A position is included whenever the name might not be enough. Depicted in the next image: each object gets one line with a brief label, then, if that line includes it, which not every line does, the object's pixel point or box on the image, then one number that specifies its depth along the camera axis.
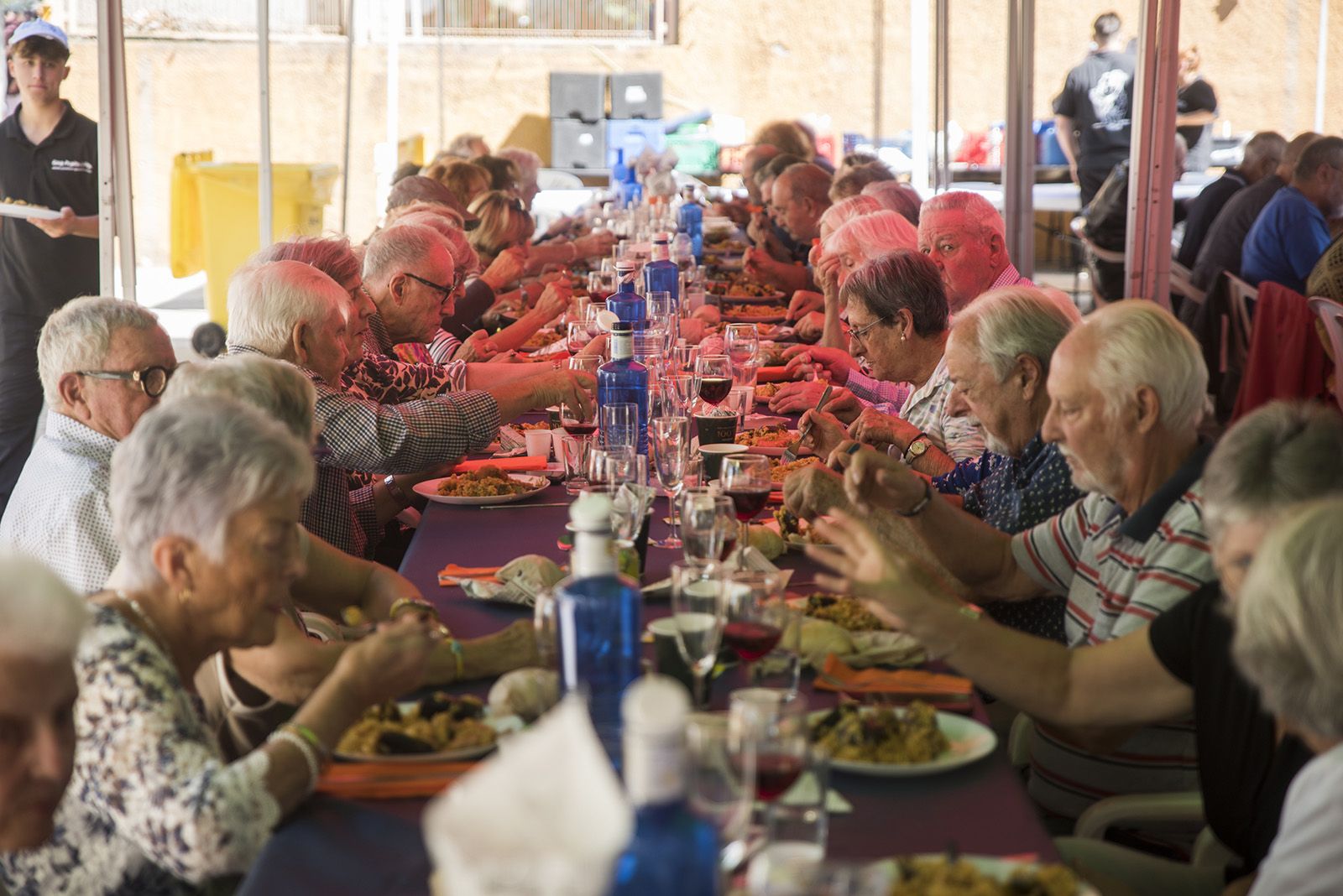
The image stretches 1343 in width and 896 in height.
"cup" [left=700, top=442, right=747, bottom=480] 3.03
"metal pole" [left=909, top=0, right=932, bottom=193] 11.31
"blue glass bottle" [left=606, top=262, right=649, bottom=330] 4.87
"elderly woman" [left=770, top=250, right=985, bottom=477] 3.74
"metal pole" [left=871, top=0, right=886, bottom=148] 19.31
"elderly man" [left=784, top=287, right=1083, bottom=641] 2.77
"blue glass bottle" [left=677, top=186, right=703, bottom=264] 7.91
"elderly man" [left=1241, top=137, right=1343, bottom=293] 6.82
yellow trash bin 9.78
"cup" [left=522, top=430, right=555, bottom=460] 3.60
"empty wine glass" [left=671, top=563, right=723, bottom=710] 1.74
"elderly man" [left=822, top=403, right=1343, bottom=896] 1.70
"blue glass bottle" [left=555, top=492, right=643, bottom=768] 1.62
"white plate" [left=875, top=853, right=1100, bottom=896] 1.33
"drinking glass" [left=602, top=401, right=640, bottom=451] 3.16
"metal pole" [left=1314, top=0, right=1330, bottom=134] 15.30
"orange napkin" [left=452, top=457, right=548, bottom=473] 3.50
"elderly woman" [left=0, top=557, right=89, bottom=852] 1.41
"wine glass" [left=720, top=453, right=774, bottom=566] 2.45
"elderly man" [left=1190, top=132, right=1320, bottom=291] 7.24
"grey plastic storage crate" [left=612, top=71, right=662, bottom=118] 16.45
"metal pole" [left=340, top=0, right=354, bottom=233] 9.17
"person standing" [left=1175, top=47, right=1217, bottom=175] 10.86
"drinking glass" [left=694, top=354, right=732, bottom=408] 3.59
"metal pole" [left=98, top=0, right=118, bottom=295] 4.65
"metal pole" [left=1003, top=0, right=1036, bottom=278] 7.50
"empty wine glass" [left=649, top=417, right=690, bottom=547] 2.79
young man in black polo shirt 6.20
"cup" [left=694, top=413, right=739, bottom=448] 3.26
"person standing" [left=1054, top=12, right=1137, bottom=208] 10.31
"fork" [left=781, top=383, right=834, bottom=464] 3.36
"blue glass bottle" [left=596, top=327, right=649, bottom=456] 3.37
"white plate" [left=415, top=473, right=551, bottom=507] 3.11
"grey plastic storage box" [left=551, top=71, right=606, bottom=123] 16.41
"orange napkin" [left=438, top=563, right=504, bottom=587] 2.46
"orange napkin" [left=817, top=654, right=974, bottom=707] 1.88
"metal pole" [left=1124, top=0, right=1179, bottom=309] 4.81
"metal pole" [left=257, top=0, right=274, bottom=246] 6.38
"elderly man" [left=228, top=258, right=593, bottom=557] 3.12
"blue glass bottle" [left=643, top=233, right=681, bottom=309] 5.34
